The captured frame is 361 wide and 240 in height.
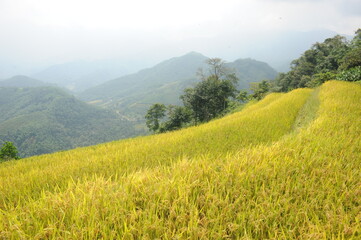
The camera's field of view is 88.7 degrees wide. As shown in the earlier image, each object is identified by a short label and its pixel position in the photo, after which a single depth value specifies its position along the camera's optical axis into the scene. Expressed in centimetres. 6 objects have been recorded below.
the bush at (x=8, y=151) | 1769
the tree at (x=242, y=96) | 3528
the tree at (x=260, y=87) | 3544
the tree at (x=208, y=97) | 2980
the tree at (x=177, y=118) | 2775
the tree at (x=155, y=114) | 3065
